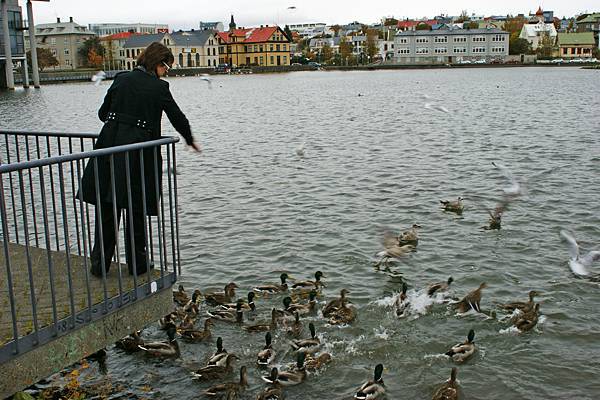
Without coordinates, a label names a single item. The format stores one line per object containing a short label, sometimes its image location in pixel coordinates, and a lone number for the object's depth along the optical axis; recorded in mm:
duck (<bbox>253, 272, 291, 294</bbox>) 12336
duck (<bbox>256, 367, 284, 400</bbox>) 8605
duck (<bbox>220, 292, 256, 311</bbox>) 11297
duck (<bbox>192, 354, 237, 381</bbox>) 9078
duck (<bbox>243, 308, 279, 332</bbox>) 10727
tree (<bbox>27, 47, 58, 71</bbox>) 161000
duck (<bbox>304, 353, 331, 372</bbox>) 9430
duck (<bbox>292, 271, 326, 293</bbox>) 12477
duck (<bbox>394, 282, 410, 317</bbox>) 11306
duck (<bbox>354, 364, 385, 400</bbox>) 8570
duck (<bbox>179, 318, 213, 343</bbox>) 10289
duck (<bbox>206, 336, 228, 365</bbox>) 9243
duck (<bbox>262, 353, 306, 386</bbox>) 9031
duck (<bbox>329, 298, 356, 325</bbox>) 10898
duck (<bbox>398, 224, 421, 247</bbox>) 14748
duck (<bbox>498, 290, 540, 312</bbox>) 11172
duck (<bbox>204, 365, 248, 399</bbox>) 8656
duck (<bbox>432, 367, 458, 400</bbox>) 8555
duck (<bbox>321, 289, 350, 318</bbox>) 11159
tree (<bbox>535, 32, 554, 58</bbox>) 194625
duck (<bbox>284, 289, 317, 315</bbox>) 11281
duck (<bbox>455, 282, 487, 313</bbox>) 11406
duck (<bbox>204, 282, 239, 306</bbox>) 11688
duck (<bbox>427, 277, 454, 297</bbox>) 11917
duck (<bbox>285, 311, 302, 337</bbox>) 10602
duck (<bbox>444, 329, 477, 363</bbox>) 9695
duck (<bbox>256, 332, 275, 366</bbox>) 9625
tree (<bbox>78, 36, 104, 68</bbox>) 165375
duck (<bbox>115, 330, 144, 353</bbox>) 9828
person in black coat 6582
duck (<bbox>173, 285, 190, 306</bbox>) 11655
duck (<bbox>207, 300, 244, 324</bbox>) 11047
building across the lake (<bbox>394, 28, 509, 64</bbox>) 195375
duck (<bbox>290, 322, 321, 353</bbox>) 9828
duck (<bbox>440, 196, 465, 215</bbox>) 17719
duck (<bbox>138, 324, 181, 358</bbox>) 9664
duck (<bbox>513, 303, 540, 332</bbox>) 10672
